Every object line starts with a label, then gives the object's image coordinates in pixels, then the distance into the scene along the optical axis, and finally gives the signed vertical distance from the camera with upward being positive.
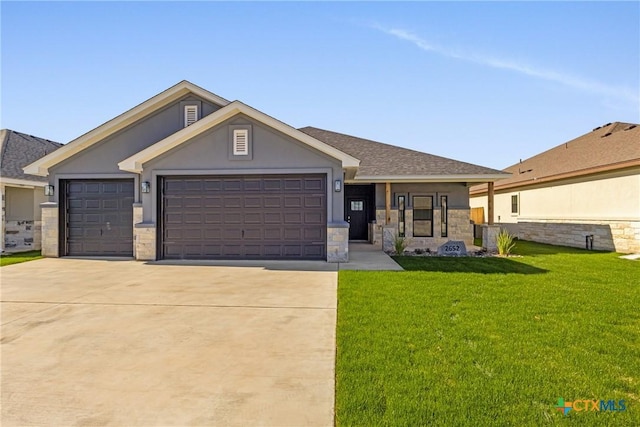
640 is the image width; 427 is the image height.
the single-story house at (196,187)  11.05 +0.96
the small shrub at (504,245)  12.72 -0.99
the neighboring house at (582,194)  13.70 +1.08
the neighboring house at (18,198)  14.59 +0.78
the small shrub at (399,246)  12.88 -1.05
